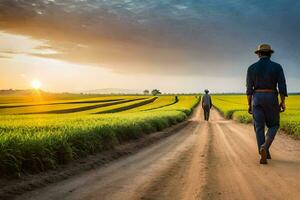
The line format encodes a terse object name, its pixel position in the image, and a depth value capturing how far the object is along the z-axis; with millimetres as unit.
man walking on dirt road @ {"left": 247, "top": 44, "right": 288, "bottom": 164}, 10781
